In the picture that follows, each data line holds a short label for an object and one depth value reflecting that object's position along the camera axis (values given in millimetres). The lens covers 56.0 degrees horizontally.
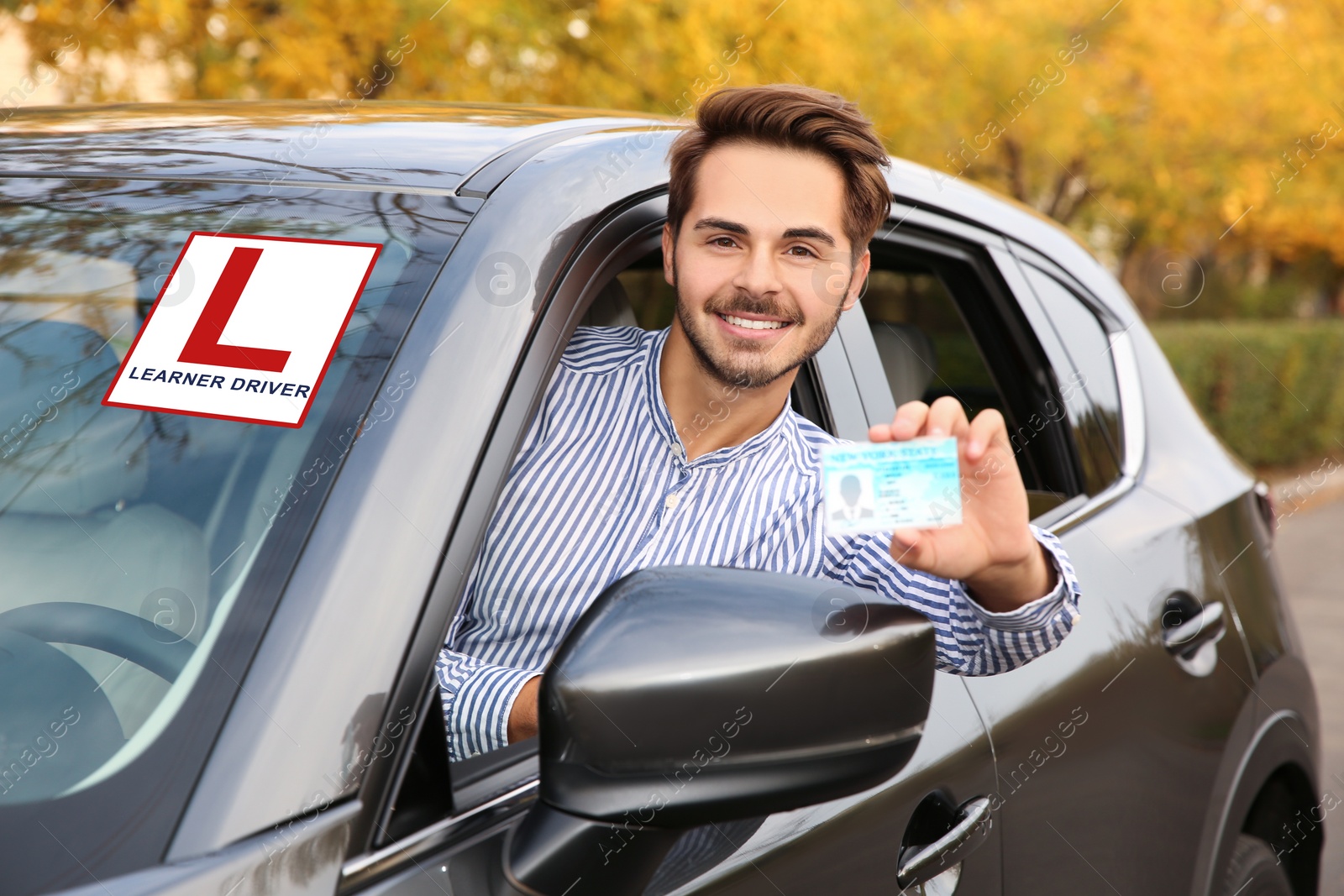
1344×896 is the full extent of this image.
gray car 1076
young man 1538
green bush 10680
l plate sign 1278
